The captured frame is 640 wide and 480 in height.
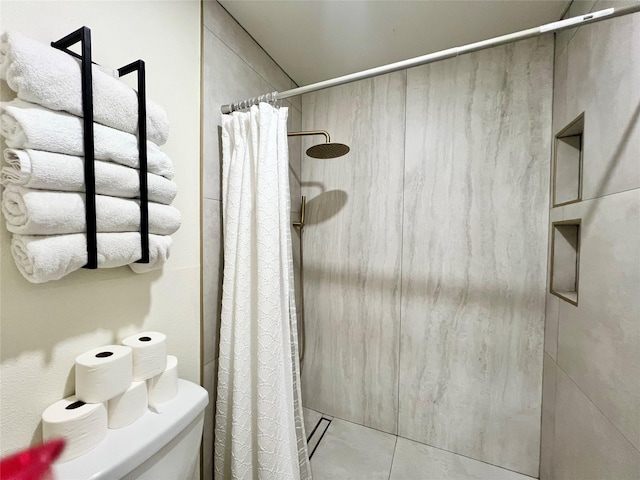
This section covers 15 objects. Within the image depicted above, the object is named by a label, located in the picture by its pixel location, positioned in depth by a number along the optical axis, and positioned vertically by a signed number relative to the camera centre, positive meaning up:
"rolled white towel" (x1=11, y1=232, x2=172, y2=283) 0.54 -0.05
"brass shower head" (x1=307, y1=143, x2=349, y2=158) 1.21 +0.39
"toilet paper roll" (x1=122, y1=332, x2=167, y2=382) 0.71 -0.34
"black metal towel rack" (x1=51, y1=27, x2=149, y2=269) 0.59 +0.23
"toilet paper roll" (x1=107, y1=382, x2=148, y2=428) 0.65 -0.45
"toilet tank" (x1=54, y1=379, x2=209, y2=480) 0.56 -0.51
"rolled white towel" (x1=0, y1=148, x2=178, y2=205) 0.52 +0.12
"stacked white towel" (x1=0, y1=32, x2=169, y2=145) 0.51 +0.31
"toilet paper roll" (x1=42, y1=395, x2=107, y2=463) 0.56 -0.43
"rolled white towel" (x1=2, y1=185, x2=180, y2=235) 0.52 +0.04
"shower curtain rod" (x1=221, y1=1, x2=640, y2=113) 0.61 +0.51
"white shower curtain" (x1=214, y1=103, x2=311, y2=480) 0.97 -0.30
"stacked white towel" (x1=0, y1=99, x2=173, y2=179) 0.52 +0.21
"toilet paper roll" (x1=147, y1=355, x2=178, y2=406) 0.75 -0.45
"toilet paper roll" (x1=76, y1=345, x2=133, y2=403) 0.61 -0.35
